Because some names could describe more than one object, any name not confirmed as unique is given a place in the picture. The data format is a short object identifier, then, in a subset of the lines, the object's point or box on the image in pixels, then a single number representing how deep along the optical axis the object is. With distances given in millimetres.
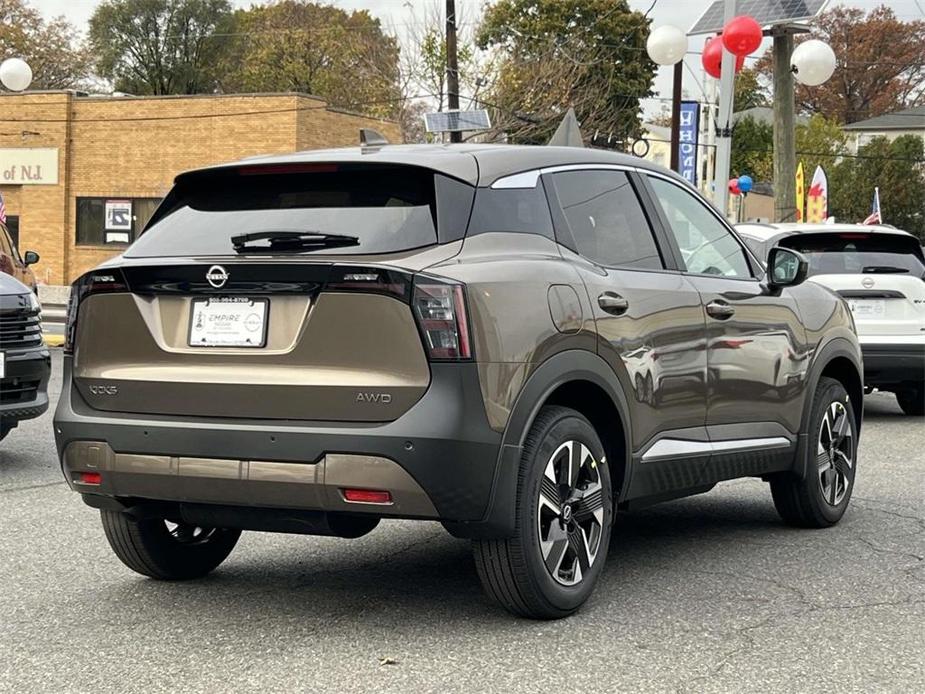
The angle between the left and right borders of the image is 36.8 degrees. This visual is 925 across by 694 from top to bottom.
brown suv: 4559
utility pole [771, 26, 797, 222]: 21188
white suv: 12414
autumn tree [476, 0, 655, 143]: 44625
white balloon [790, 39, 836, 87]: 19156
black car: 8867
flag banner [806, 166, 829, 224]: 28953
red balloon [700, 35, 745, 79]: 20078
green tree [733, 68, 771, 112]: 94438
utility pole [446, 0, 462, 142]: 31250
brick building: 39719
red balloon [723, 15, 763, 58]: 17672
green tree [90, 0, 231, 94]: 68812
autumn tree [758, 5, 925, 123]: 86125
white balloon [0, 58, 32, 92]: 28875
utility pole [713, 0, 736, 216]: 19375
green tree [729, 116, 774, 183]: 85625
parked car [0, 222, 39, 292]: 14328
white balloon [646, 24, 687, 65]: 20281
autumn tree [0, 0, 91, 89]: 67281
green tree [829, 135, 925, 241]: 81000
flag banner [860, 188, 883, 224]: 25669
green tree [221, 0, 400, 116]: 61906
